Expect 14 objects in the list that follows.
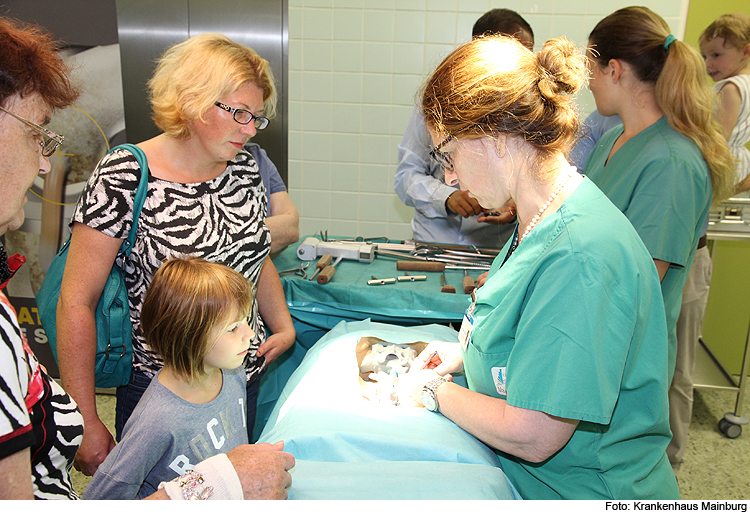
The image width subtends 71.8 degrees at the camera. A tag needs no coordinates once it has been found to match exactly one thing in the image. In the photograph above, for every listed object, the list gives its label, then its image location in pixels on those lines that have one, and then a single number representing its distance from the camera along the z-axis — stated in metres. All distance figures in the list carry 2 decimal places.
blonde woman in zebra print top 1.42
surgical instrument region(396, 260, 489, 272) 2.38
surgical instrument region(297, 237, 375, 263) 2.49
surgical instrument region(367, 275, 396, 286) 2.21
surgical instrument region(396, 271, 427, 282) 2.25
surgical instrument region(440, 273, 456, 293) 2.14
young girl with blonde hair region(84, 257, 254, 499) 1.22
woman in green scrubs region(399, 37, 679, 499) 0.97
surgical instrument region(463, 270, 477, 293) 2.14
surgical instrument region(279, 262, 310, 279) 2.29
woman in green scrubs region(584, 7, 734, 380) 1.82
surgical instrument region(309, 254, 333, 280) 2.34
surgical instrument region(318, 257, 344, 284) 2.18
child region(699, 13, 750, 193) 2.91
